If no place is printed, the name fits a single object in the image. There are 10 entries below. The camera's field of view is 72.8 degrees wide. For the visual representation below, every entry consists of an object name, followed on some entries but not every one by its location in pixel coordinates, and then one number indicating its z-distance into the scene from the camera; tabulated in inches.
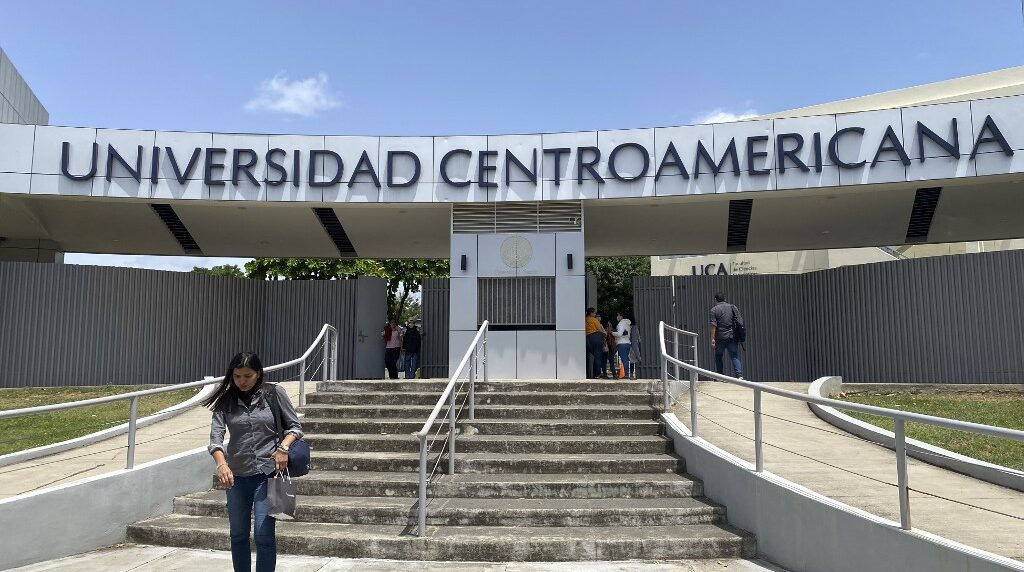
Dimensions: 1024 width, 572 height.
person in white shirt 503.8
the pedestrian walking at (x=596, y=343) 498.3
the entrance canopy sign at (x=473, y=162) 444.1
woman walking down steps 164.6
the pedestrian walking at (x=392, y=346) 601.0
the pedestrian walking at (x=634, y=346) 585.6
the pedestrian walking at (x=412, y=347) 605.6
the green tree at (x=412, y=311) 1412.4
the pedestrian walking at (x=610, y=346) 548.4
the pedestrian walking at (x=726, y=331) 470.6
